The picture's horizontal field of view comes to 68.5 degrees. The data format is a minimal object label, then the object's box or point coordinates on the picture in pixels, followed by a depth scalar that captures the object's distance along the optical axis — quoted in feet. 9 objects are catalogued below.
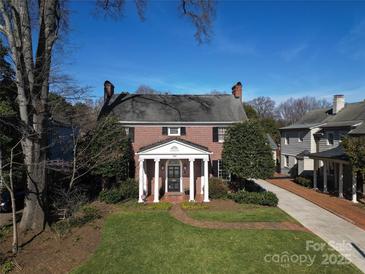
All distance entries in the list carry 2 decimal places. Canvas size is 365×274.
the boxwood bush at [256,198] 57.77
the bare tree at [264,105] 246.68
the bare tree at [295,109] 257.55
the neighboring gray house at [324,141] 70.69
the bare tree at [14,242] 32.79
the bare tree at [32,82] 39.34
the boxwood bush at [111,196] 60.13
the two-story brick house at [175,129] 70.38
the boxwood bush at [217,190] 64.64
